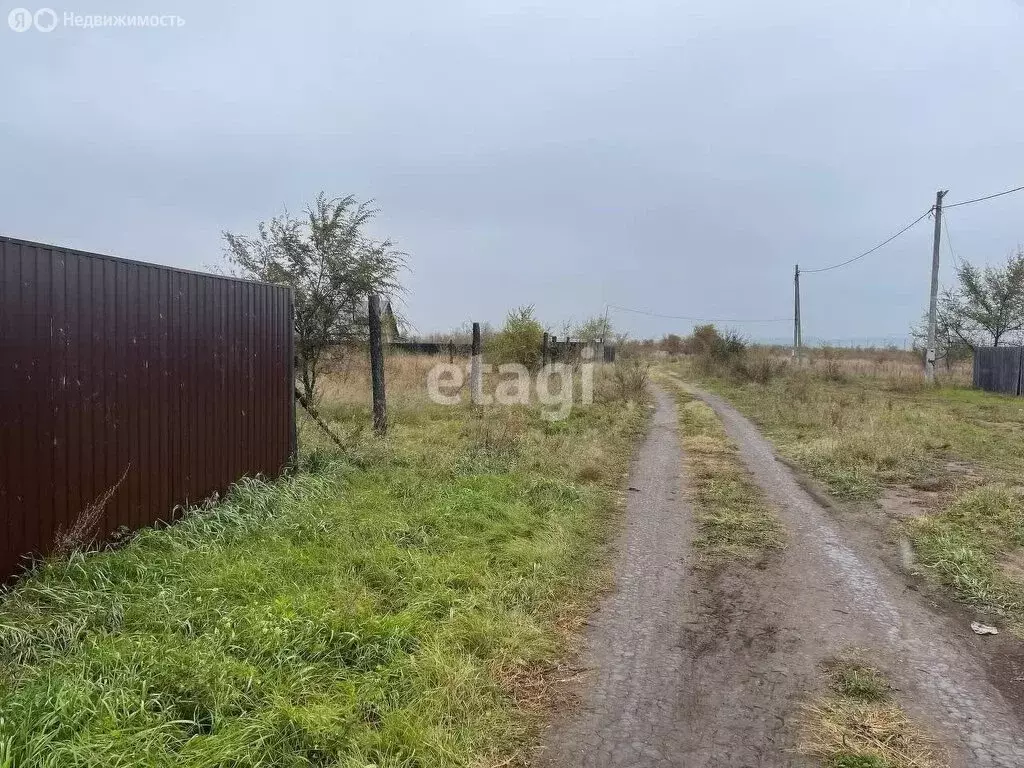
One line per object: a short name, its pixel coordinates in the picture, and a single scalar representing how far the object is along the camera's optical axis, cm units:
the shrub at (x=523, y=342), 2103
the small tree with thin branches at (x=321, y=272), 932
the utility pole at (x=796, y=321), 3338
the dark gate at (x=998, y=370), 2170
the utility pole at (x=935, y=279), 2284
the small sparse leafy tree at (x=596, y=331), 2886
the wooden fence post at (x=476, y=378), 1317
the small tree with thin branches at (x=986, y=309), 2725
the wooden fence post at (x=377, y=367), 926
